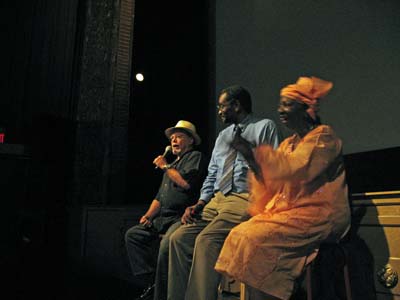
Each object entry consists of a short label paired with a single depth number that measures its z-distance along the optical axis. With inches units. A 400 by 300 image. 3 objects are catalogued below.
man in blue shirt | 73.7
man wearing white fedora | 99.9
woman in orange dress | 60.3
